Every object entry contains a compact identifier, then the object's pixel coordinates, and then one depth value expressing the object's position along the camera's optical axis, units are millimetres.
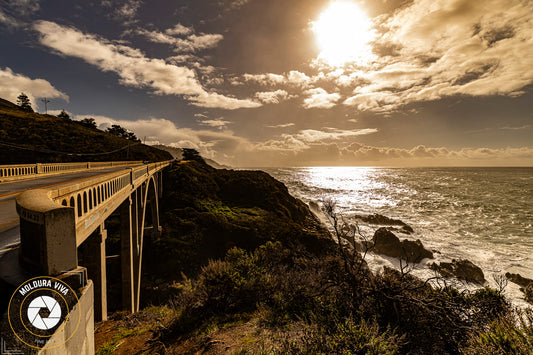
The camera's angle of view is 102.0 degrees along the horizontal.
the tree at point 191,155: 61438
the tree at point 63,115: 68675
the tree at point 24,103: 74938
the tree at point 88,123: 68438
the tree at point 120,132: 76750
